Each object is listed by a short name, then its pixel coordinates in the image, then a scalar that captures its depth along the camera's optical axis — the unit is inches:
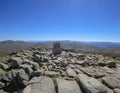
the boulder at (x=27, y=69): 248.6
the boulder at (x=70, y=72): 245.7
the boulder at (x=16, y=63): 303.5
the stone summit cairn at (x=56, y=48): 530.1
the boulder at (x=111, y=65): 345.0
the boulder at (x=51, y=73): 239.6
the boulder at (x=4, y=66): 303.3
